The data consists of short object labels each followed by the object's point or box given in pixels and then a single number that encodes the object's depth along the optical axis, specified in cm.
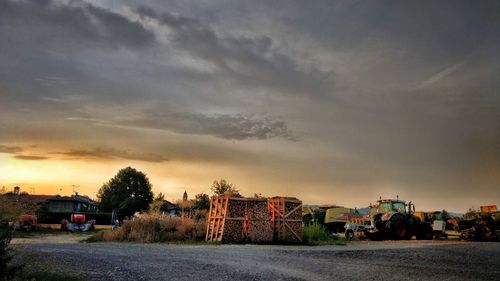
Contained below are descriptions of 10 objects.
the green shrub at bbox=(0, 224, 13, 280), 941
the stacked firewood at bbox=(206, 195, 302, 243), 2458
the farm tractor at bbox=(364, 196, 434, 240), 2758
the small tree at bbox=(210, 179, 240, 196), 5159
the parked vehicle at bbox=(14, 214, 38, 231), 3700
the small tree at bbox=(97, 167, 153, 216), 8388
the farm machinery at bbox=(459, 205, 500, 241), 2783
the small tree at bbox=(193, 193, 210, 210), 4267
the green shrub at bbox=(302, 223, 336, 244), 2684
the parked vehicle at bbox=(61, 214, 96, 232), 4006
